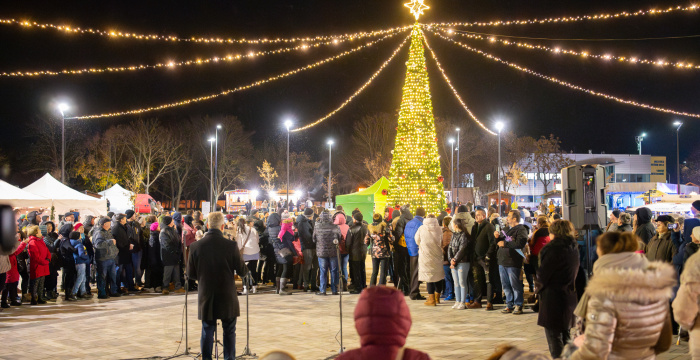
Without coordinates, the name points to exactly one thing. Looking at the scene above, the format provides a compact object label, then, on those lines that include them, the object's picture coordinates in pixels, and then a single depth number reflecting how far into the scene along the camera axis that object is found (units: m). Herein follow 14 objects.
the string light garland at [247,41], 12.37
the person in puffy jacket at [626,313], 2.93
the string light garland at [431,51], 20.27
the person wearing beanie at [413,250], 10.98
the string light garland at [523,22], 11.78
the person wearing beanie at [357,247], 11.86
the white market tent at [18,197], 15.27
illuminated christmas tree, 19.80
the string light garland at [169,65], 14.57
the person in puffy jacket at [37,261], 10.69
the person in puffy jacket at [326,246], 11.55
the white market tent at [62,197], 18.25
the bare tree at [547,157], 53.69
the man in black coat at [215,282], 5.90
